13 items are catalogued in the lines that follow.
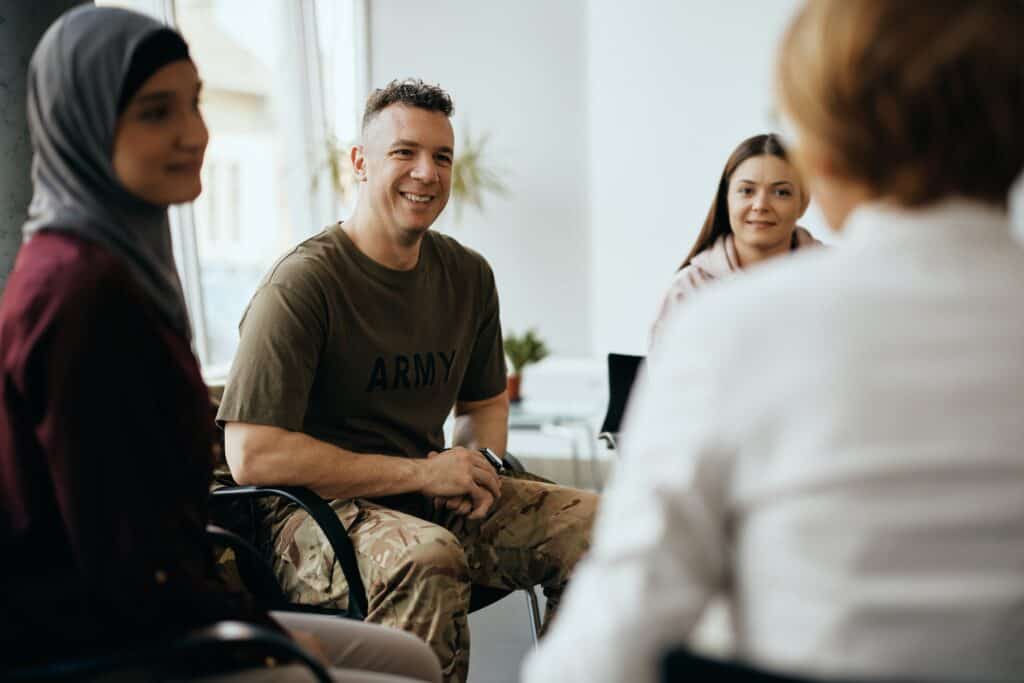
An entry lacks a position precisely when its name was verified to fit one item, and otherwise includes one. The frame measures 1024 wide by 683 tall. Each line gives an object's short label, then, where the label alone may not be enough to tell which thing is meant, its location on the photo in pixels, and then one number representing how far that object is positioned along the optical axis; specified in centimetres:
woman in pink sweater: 282
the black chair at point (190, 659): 111
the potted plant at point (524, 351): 463
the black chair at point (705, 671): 79
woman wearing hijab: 116
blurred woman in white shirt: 79
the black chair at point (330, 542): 194
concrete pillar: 223
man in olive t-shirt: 200
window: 492
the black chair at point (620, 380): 293
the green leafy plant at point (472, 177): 530
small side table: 413
